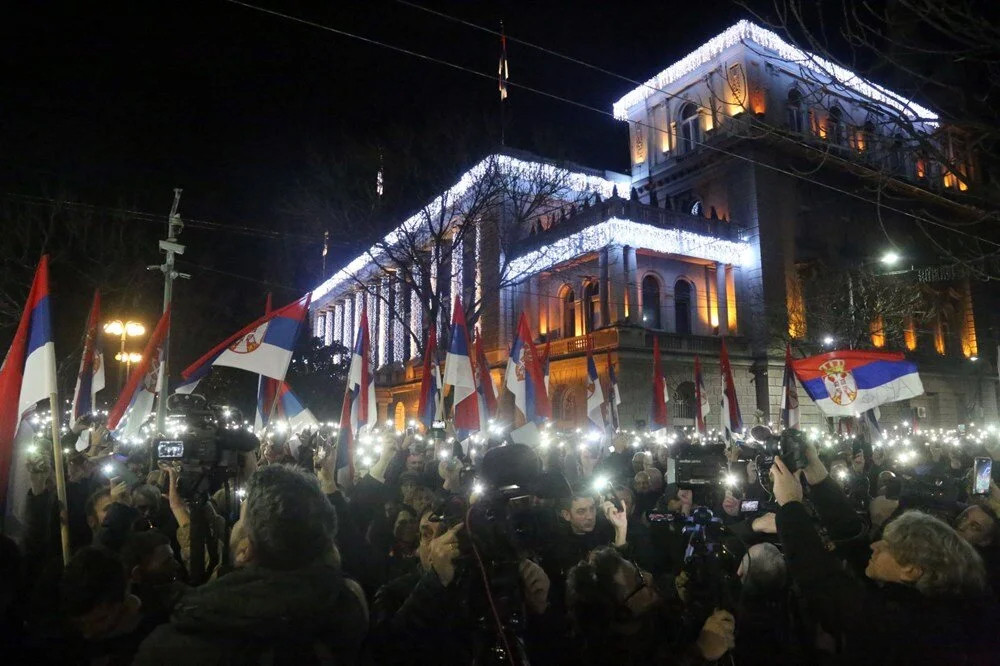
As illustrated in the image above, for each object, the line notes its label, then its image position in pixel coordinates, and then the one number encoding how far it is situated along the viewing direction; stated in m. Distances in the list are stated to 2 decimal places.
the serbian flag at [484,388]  12.29
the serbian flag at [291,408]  9.84
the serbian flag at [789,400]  13.40
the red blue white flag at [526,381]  11.95
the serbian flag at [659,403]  16.20
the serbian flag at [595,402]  15.41
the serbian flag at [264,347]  8.37
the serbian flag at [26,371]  4.36
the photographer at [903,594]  2.68
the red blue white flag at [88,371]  11.09
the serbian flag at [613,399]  17.59
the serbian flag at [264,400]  12.11
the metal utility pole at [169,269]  9.69
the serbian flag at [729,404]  16.75
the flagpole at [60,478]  3.78
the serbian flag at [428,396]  10.82
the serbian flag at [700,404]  17.27
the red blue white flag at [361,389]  9.24
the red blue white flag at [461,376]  10.06
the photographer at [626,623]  3.08
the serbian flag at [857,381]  8.87
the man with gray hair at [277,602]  2.16
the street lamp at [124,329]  18.25
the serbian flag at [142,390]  8.78
